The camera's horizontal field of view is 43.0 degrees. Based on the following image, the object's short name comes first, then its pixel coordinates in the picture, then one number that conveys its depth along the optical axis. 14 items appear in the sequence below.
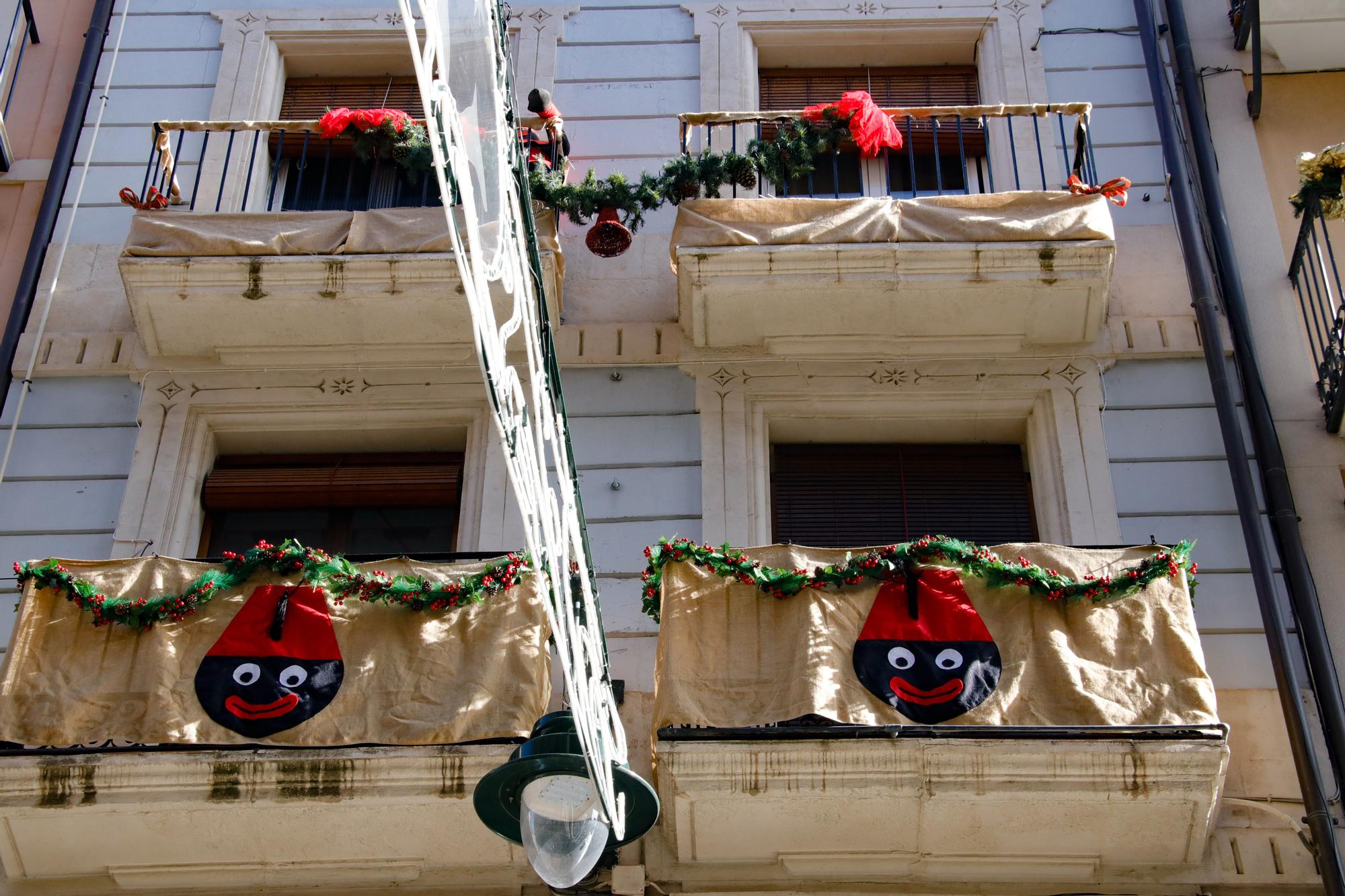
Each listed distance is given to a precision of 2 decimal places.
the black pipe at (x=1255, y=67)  12.08
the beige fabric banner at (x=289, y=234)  11.03
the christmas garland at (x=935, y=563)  8.73
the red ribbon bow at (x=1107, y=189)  11.09
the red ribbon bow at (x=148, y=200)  11.34
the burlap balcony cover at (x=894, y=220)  10.82
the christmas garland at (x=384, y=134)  11.85
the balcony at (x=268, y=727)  8.33
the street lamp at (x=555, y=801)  6.54
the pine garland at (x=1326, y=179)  10.41
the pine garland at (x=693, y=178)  11.34
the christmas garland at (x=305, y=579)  8.84
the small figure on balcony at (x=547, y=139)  11.62
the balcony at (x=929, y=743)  8.20
